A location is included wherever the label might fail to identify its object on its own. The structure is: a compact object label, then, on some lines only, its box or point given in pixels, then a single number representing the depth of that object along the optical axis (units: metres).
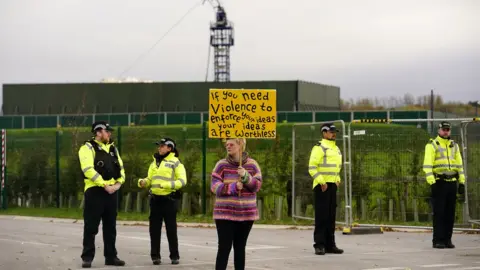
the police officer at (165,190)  15.36
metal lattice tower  73.62
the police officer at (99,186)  14.57
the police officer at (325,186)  16.75
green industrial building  61.16
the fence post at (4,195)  29.23
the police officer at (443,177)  17.95
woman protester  11.66
